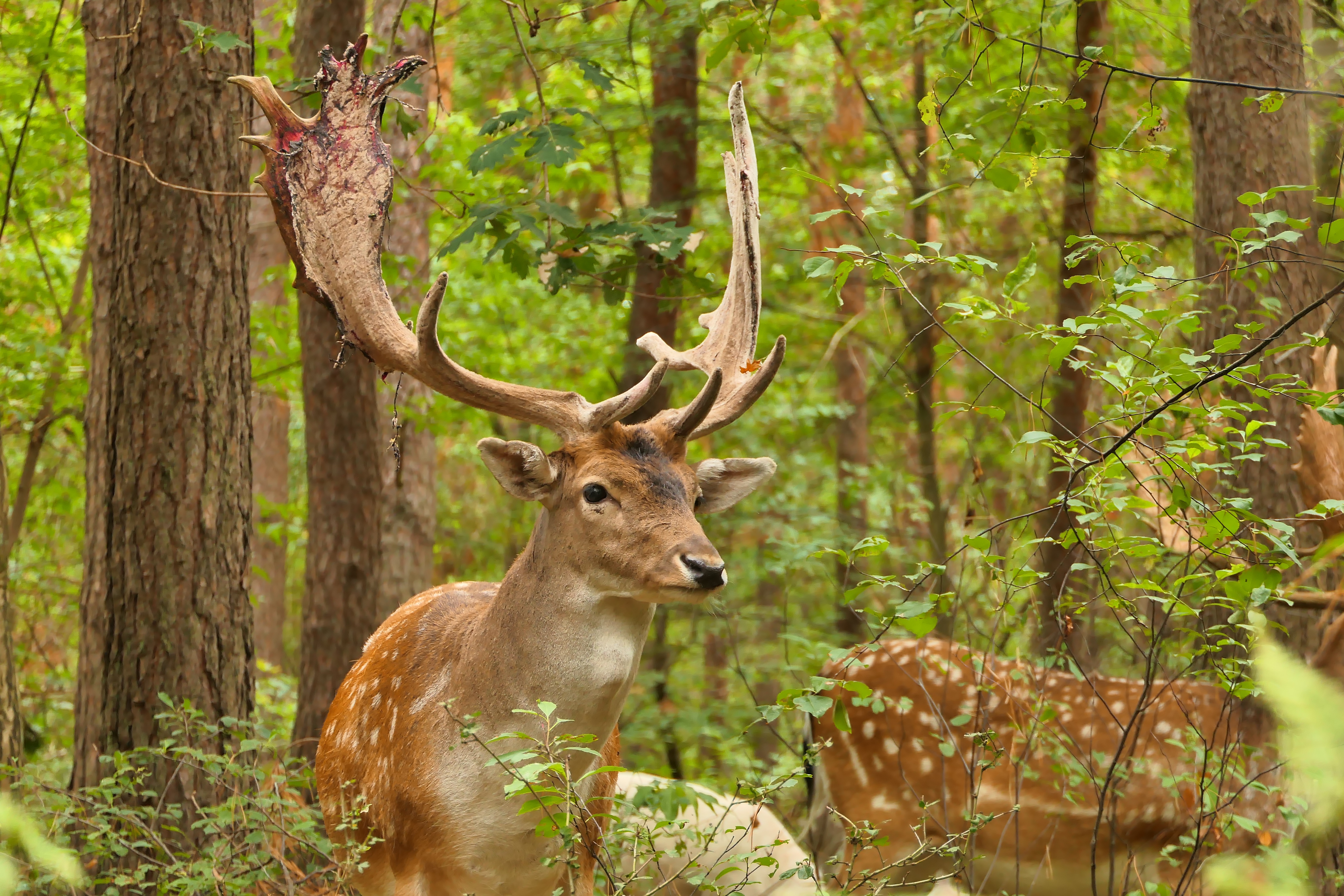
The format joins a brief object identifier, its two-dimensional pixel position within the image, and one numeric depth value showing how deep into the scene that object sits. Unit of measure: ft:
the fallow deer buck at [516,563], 27.84
